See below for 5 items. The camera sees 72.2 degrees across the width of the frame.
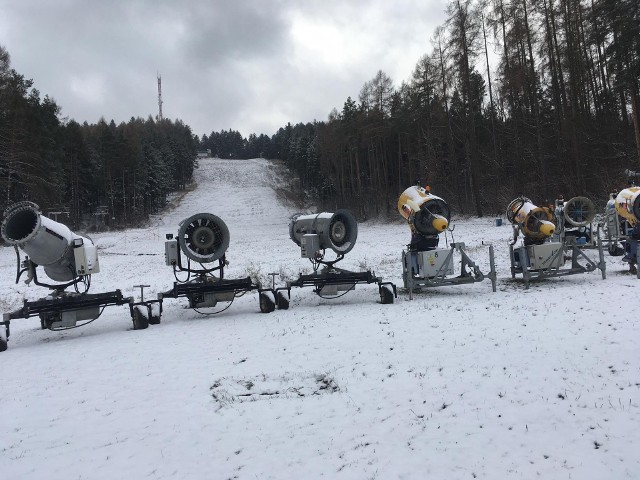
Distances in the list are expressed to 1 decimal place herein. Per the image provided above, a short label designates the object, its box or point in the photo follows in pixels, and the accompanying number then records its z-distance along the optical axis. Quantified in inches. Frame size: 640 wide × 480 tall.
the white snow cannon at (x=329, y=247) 430.0
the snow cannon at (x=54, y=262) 351.2
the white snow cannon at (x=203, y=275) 405.1
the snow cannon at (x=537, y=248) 448.1
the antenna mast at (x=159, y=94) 5596.5
